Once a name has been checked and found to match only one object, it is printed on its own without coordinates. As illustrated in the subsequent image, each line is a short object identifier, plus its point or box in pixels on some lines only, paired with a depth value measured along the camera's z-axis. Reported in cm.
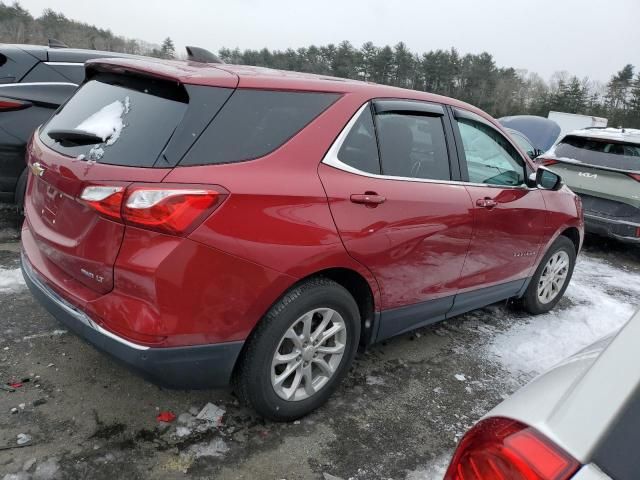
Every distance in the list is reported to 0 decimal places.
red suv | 205
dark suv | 447
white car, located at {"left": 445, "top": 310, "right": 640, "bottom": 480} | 97
